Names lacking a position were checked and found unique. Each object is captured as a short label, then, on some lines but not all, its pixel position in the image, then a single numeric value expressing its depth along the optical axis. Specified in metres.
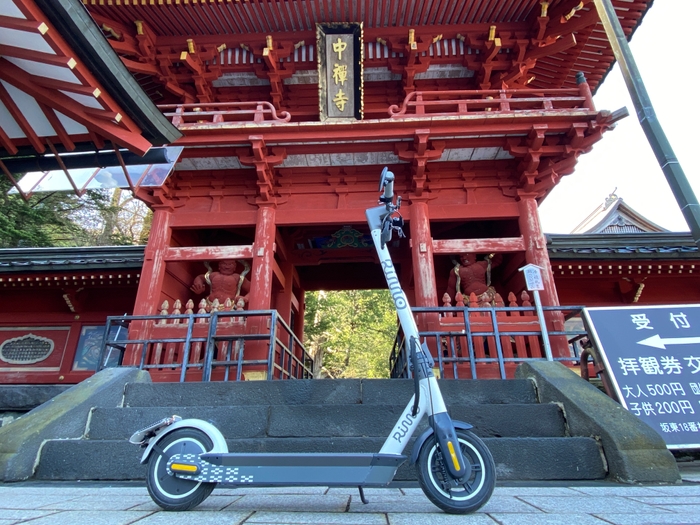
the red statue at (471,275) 7.89
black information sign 3.90
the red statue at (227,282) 7.86
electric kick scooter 2.22
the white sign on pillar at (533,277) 5.95
